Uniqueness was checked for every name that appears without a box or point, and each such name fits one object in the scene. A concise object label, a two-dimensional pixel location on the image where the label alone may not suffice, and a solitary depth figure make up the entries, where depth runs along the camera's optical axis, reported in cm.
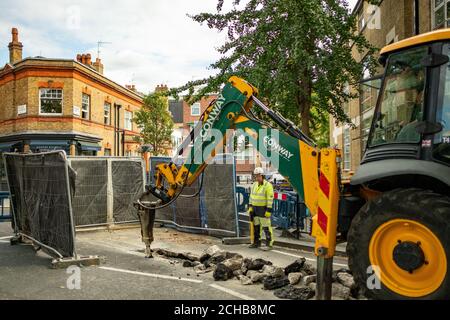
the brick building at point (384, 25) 607
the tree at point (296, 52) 1002
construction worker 889
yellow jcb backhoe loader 379
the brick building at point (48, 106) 2466
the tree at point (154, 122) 3028
